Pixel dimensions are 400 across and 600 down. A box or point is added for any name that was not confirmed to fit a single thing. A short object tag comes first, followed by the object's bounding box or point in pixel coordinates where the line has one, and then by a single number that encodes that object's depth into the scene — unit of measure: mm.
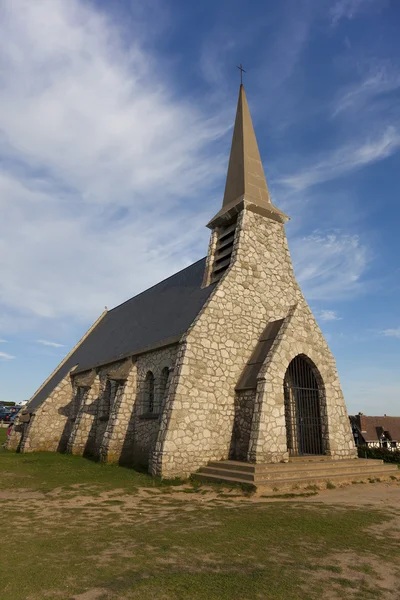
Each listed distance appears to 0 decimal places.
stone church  13086
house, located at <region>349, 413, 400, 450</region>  37906
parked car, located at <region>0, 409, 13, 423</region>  52416
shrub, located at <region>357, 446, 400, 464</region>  22253
